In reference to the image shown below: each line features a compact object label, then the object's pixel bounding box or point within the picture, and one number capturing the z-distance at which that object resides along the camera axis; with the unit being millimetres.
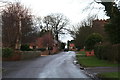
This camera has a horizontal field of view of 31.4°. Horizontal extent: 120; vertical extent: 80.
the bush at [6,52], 32740
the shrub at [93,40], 38895
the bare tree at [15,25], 36004
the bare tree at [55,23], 76220
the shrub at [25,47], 44787
